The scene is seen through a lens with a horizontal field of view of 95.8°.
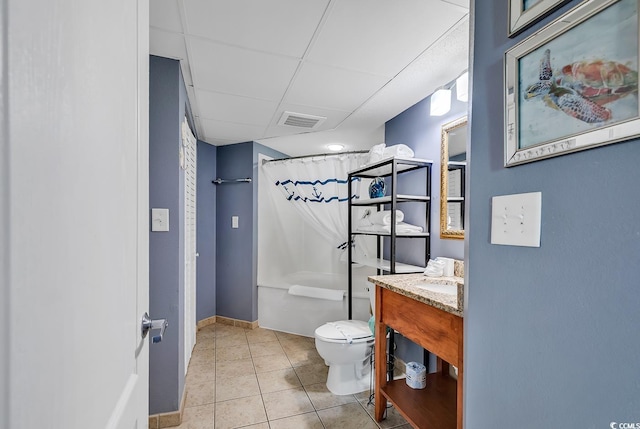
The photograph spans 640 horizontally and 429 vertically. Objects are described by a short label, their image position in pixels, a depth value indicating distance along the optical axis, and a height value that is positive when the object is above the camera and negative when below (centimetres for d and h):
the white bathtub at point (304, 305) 292 -96
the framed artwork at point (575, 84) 53 +28
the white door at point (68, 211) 28 +0
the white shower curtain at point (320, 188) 312 +29
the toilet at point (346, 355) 196 -97
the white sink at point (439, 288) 152 -41
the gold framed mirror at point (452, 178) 188 +25
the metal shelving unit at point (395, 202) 202 +10
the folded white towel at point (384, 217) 220 -2
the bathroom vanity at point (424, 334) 119 -57
